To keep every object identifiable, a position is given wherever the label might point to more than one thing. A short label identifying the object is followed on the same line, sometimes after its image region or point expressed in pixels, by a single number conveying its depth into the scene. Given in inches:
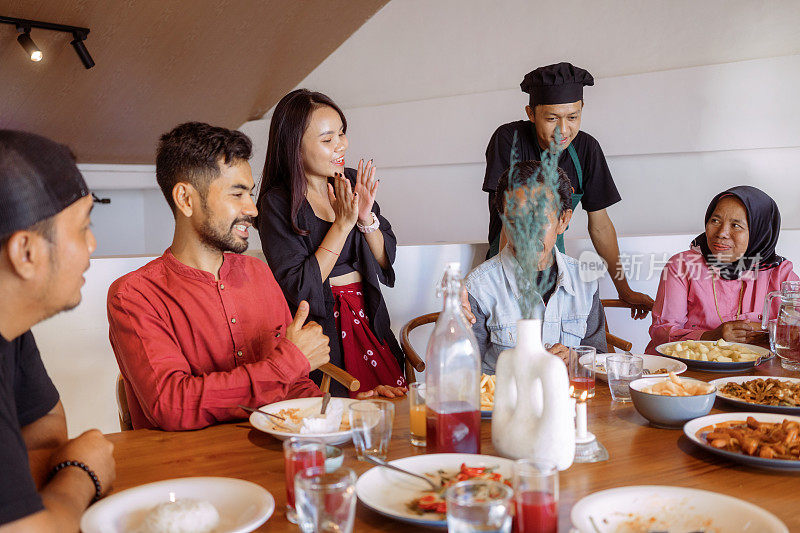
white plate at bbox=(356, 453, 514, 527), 40.8
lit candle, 52.1
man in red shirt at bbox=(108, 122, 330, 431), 64.4
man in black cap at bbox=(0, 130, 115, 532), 38.2
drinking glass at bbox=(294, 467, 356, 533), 35.7
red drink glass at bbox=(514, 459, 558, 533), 37.0
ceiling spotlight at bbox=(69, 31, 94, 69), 169.6
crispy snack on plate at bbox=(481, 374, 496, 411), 61.1
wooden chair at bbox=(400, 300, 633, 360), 95.7
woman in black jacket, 102.2
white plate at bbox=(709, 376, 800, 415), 60.7
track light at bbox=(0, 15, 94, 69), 159.8
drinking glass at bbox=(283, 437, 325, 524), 42.4
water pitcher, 74.4
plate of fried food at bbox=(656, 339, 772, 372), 77.5
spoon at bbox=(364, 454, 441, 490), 45.0
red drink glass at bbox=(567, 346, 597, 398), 62.8
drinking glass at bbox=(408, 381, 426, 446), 54.9
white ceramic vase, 46.0
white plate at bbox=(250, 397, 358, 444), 53.2
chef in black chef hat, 113.6
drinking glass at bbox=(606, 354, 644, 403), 65.3
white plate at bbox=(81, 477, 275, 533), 40.8
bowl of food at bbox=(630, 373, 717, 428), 57.5
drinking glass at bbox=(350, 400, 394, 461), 50.2
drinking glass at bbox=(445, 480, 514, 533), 33.3
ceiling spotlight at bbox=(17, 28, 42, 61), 159.9
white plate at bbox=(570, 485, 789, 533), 39.5
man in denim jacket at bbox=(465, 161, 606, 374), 92.2
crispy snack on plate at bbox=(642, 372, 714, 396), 60.2
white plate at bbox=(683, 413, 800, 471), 47.7
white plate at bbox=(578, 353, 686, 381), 73.8
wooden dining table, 44.8
